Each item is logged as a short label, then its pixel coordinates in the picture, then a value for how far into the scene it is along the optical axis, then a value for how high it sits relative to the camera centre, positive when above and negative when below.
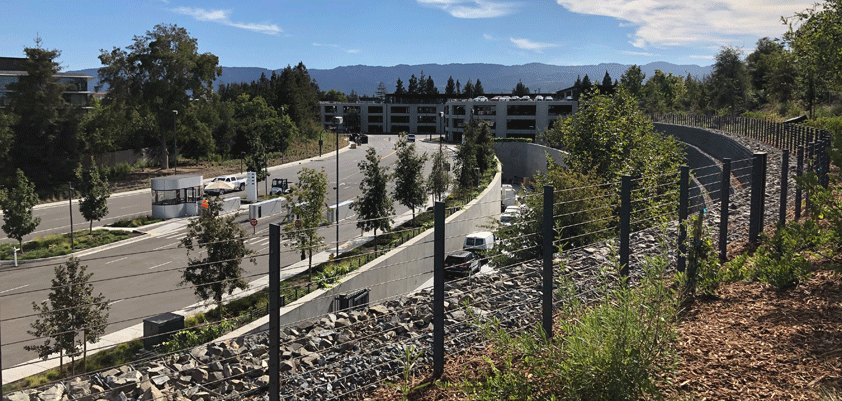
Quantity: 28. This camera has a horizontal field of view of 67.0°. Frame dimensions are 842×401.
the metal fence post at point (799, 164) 9.18 -0.35
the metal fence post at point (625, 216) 5.73 -0.70
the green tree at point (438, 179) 42.72 -2.87
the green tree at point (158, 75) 61.91 +5.75
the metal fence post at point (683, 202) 6.41 -0.64
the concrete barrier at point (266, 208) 41.81 -5.03
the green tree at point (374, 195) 32.03 -3.03
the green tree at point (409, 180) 36.22 -2.52
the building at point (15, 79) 88.56 +7.96
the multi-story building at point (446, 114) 107.38 +4.29
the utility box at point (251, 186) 47.94 -3.93
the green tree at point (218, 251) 18.67 -3.50
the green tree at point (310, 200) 27.48 -2.86
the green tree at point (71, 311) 14.75 -4.25
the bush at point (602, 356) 3.61 -1.29
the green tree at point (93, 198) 35.59 -3.70
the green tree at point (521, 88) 169.95 +13.15
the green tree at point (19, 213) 31.03 -3.97
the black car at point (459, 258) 25.19 -4.88
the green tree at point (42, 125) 54.97 +0.55
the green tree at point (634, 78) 106.74 +10.22
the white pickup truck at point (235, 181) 54.62 -4.16
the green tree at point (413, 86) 187.75 +14.80
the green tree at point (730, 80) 59.85 +5.56
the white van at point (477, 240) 29.25 -4.81
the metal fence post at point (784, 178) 8.49 -0.51
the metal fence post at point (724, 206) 7.16 -0.78
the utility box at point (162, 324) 13.95 -4.24
